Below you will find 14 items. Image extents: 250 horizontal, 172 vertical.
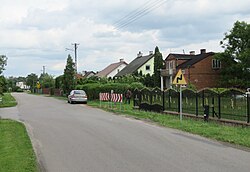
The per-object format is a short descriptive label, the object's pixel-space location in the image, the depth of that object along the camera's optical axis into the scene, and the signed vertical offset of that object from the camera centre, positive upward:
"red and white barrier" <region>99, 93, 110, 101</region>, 30.62 -0.47
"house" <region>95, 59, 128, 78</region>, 90.56 +5.44
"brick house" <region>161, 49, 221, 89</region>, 55.41 +3.07
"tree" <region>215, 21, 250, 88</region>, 47.81 +4.60
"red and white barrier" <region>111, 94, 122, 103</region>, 26.71 -0.53
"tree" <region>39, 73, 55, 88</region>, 94.44 +2.41
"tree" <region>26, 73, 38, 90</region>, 132.94 +4.53
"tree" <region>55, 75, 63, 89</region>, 70.93 +1.62
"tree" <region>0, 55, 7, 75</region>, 65.62 +5.36
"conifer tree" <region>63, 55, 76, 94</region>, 57.00 +2.51
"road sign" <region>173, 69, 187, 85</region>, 17.52 +0.49
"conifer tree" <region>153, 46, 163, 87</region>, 62.25 +4.34
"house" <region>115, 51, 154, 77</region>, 76.31 +5.18
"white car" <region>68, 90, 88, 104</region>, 36.81 -0.64
